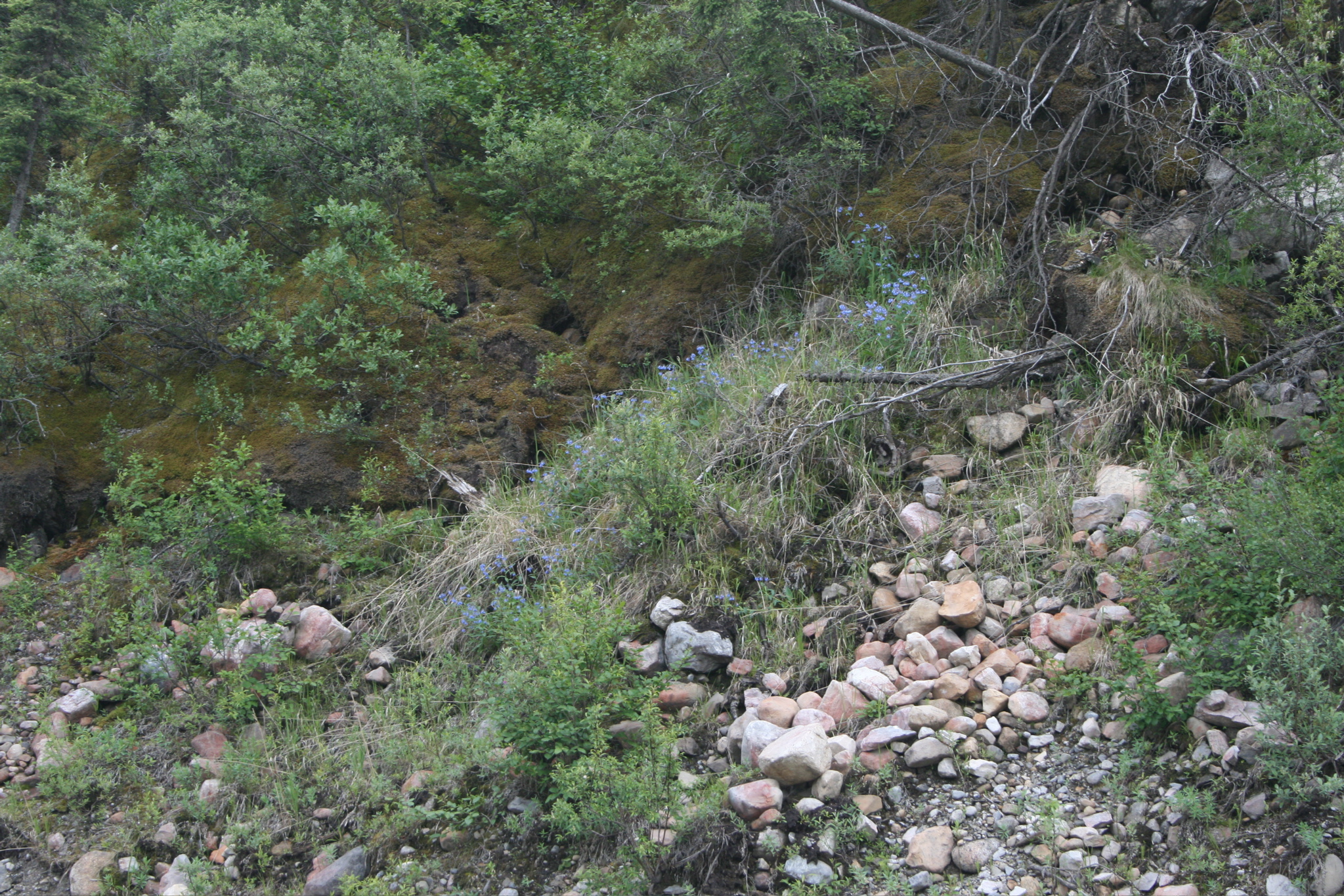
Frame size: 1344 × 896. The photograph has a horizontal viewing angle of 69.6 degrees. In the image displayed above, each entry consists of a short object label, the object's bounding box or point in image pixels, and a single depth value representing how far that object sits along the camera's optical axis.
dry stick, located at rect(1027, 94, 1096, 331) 5.28
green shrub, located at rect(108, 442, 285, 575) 4.94
